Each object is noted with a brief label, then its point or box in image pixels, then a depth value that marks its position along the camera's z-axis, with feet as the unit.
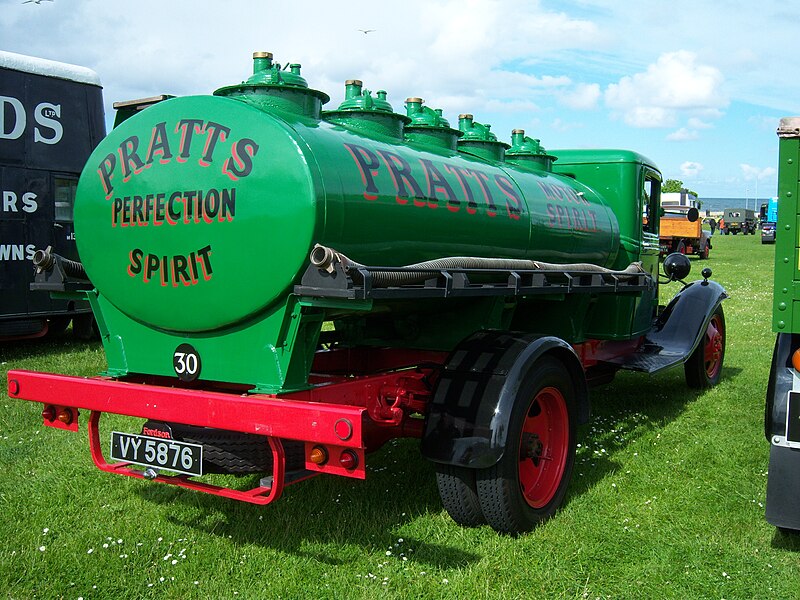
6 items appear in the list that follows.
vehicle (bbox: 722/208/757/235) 224.94
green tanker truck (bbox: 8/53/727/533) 11.29
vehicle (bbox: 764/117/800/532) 11.07
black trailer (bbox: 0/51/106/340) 29.25
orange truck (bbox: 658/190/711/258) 104.53
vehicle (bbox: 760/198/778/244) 154.69
